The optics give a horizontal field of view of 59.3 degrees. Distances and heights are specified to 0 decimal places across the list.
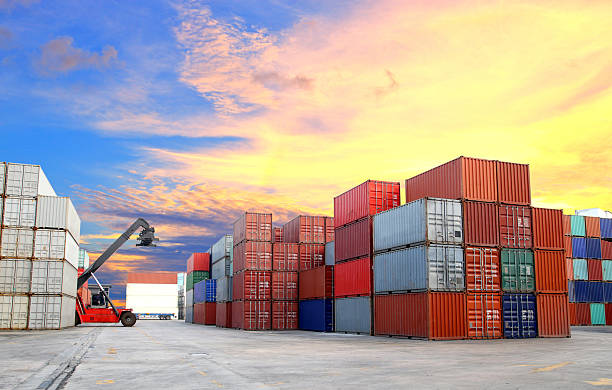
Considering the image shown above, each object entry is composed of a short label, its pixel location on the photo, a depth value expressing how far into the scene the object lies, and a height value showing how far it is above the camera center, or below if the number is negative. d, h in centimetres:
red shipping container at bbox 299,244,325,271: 5328 +301
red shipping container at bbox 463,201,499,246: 3097 +372
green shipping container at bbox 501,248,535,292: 3161 +105
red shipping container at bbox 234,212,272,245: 5203 +575
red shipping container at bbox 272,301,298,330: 5138 -271
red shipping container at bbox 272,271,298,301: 5175 +3
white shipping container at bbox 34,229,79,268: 4362 +324
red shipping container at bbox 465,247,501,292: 3045 +107
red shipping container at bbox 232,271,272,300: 5094 +12
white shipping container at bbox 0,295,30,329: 4209 -207
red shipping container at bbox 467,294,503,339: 2997 -157
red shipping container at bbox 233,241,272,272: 5116 +289
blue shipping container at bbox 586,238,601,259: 6581 +495
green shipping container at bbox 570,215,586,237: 6531 +756
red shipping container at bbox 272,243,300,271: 5234 +281
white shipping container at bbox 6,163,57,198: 4256 +824
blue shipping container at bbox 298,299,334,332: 4509 -245
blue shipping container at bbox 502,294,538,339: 3108 -160
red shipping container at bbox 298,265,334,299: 4528 +32
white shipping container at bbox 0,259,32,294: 4222 +66
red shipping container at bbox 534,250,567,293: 3275 +104
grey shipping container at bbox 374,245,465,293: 2944 +105
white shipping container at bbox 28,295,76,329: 4319 -216
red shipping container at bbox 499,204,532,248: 3206 +368
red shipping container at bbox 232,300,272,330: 5044 -269
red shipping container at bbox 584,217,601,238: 6612 +757
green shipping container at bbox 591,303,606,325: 6419 -299
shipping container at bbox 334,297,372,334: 3609 -194
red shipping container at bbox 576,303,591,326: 6325 -296
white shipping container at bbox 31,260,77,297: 4334 +68
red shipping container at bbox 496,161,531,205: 3238 +632
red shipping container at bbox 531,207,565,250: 3319 +369
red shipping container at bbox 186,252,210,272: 8744 +384
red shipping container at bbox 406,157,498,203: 3117 +633
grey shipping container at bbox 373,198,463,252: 2997 +368
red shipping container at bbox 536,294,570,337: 3225 -161
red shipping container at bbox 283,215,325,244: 5428 +575
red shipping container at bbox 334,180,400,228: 3722 +619
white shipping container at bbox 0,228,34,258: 4238 +328
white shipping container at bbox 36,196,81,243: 4366 +588
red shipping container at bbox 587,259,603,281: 6540 +238
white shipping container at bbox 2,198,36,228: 4241 +567
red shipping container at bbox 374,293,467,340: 2881 -154
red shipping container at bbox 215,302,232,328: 5931 -322
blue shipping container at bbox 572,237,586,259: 6481 +490
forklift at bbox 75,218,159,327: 5166 -175
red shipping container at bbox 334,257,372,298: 3625 +65
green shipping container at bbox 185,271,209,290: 8712 +156
